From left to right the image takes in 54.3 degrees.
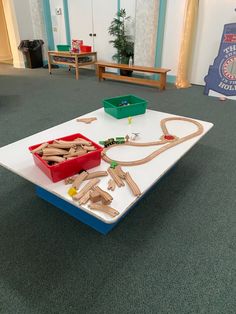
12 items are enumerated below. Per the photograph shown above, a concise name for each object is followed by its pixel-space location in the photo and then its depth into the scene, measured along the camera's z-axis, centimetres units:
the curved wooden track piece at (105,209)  88
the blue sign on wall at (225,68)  336
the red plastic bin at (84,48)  471
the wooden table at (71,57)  450
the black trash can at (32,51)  547
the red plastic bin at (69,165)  102
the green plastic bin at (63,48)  487
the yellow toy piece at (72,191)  97
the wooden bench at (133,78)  394
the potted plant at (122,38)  451
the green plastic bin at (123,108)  176
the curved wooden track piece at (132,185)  99
